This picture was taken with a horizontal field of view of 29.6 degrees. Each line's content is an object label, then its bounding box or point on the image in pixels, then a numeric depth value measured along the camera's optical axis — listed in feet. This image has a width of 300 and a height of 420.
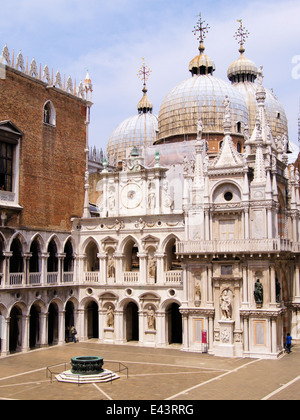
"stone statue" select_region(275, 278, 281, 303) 109.01
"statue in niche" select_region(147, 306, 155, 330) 121.19
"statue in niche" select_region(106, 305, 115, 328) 126.11
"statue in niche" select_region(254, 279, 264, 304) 106.11
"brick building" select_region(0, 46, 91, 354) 113.39
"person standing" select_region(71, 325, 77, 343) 125.90
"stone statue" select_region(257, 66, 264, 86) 121.62
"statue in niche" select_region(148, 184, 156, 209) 124.98
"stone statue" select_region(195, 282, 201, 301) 111.96
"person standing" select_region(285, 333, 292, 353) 111.24
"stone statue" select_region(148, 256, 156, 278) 122.42
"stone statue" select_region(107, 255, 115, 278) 127.24
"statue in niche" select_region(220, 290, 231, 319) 108.37
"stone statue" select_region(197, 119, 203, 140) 120.70
